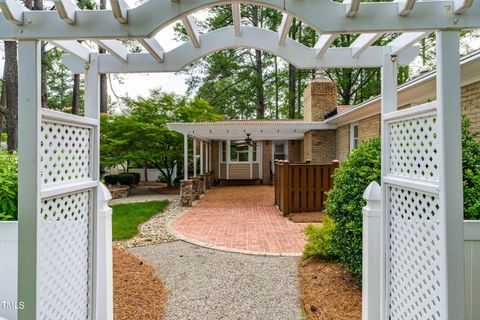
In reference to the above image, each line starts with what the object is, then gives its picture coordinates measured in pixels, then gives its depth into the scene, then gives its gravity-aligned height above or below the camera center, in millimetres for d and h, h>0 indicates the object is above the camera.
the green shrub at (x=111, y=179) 16333 -875
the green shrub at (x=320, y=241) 4856 -1253
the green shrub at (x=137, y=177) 18148 -876
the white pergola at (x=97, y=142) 1926 +147
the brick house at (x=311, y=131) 5531 +1267
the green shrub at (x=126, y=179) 16531 -883
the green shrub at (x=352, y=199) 3695 -462
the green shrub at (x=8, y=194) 2865 -298
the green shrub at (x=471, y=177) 2777 -144
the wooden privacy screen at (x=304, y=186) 8969 -692
